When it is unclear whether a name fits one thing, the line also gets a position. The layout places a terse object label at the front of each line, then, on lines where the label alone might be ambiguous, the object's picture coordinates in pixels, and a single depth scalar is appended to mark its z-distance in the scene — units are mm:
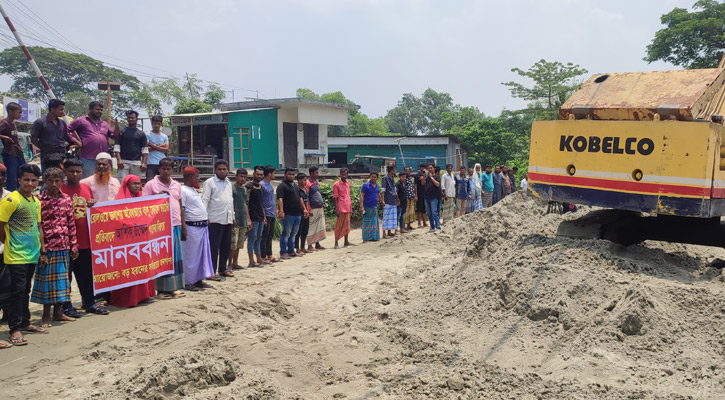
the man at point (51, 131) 7383
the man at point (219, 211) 7910
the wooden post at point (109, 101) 11348
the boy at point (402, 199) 13453
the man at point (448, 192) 15125
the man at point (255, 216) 9391
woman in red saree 6281
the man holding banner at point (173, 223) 6805
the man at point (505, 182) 20009
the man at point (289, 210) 10414
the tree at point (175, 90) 43531
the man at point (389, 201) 12898
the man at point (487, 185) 18109
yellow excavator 5922
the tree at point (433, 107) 72250
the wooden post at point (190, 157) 22262
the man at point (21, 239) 4945
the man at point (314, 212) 11438
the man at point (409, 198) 13742
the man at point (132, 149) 8586
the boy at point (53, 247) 5391
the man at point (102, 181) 6234
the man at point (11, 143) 7639
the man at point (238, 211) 8906
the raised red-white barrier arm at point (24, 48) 11739
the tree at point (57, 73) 48094
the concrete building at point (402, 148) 34875
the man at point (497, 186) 19156
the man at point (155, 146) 8945
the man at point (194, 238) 7223
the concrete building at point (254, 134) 24391
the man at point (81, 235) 5812
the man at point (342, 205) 11977
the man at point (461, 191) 15773
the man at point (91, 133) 7809
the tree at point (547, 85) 35625
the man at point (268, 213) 9750
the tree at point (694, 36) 27844
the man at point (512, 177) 21172
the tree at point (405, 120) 73438
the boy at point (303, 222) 10883
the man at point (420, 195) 13883
